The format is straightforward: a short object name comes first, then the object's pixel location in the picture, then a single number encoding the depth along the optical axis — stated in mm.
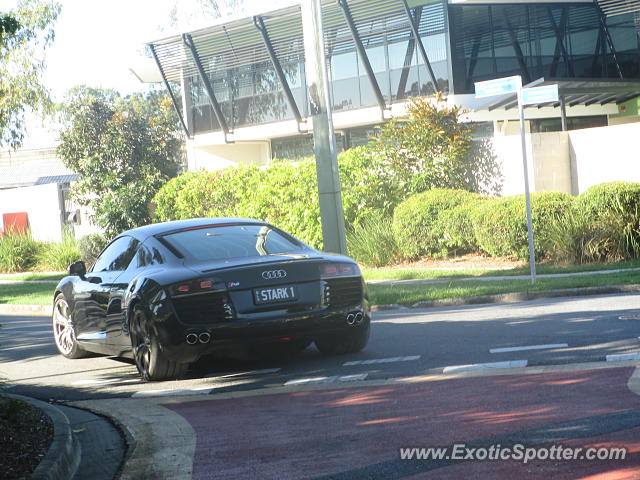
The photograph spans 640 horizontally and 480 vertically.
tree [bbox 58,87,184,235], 31594
